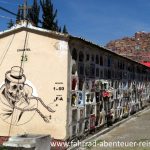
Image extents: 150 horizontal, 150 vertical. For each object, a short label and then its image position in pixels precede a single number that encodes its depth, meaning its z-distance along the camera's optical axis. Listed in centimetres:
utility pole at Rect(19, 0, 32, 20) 762
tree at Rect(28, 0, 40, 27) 1804
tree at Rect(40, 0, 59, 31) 1871
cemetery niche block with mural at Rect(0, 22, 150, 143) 573
